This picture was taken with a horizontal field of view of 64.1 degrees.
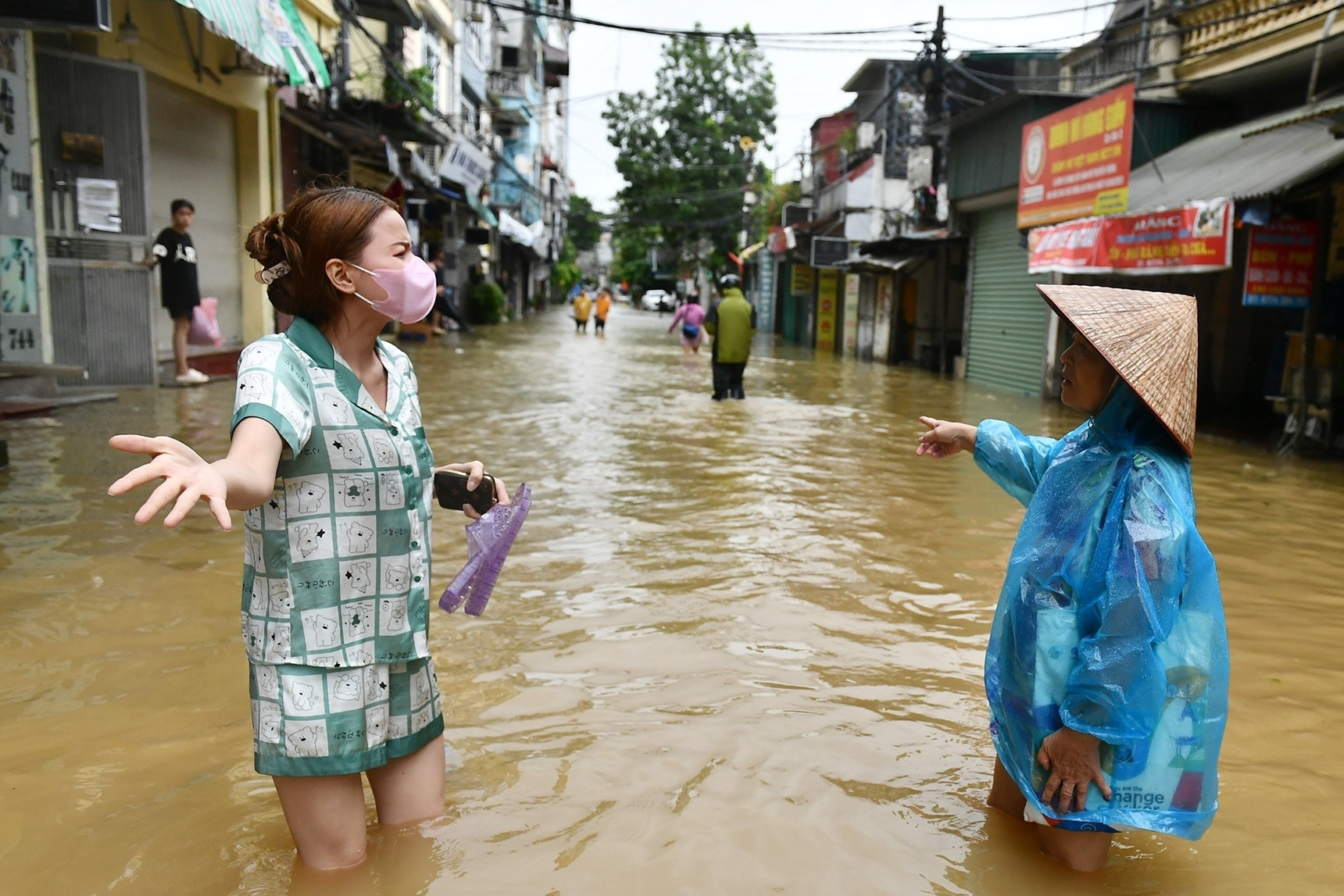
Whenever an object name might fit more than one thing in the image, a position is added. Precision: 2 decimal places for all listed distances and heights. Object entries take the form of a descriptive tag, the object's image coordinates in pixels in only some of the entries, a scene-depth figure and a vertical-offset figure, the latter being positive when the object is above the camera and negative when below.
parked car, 61.59 -0.68
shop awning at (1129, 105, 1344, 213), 9.54 +1.48
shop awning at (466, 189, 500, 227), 26.36 +2.00
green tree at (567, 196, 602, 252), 82.56 +4.84
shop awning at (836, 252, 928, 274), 22.27 +0.67
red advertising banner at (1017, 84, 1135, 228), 12.32 +1.73
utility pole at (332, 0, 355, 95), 17.19 +3.65
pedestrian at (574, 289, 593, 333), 33.12 -0.67
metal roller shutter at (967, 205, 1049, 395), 16.83 -0.27
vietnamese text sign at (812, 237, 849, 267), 26.66 +1.07
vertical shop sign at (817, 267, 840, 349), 30.72 -0.37
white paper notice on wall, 10.12 +0.68
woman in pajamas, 2.18 -0.50
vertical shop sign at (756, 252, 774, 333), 44.09 -0.01
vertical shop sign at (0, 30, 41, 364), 8.51 +0.44
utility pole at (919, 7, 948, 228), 21.84 +3.05
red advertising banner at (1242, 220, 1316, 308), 10.02 +0.38
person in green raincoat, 13.14 -0.55
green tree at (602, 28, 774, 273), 48.50 +6.78
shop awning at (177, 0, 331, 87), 8.98 +2.31
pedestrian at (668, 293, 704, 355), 21.64 -0.67
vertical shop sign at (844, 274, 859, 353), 27.78 -0.48
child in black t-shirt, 10.77 +0.10
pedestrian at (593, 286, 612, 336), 31.11 -0.66
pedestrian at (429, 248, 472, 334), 21.75 -0.40
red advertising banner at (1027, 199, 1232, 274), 10.01 +0.61
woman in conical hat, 2.24 -0.67
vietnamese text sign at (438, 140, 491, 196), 23.11 +2.65
